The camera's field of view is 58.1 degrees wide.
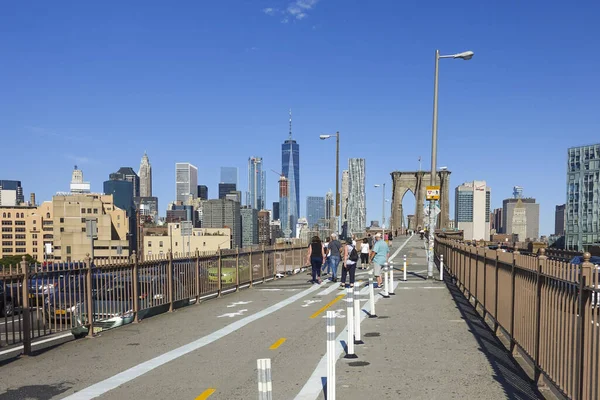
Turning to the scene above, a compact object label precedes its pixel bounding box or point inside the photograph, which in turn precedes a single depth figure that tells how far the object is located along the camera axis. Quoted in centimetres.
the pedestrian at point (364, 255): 2758
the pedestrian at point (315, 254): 2056
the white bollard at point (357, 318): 922
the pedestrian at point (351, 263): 1775
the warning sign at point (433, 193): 2197
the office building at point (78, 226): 10512
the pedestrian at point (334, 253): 2050
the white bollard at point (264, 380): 430
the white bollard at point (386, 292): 1632
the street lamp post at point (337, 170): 3619
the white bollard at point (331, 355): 606
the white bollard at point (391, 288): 1686
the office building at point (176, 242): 12184
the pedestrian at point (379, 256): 1791
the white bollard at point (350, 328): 839
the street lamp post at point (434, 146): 2222
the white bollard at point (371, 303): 1223
